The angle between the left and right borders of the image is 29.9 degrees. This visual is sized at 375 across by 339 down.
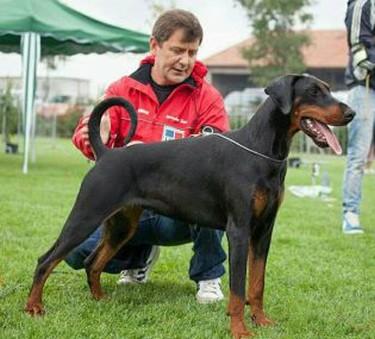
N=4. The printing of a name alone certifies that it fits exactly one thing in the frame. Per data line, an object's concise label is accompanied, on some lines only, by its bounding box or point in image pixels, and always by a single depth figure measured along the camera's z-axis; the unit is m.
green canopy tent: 11.73
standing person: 6.69
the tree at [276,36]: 35.69
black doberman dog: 3.48
